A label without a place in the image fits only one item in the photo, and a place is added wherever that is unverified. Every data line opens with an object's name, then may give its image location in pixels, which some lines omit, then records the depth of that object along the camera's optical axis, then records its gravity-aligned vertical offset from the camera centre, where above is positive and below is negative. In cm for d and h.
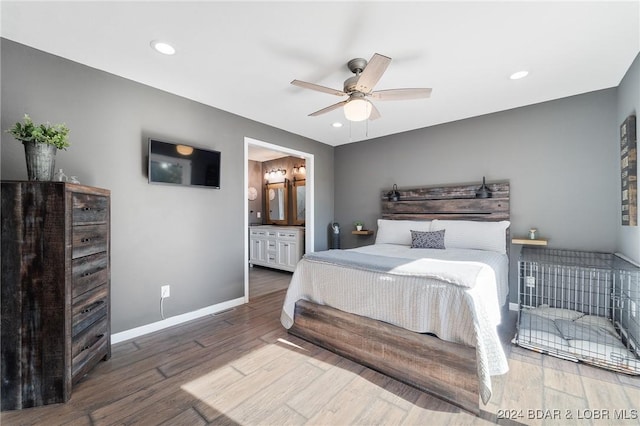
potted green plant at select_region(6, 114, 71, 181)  179 +45
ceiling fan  214 +99
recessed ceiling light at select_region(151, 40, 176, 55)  210 +131
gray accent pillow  347 -36
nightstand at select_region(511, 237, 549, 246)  309 -35
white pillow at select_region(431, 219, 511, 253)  327 -29
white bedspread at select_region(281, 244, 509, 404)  171 -68
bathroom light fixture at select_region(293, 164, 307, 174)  591 +95
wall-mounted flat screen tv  281 +54
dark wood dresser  170 -51
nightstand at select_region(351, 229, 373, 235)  466 -34
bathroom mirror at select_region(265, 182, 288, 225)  634 +24
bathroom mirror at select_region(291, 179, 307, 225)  598 +26
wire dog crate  221 -105
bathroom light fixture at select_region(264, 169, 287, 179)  631 +95
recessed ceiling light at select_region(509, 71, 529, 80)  254 +130
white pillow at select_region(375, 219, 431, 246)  388 -26
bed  173 -73
